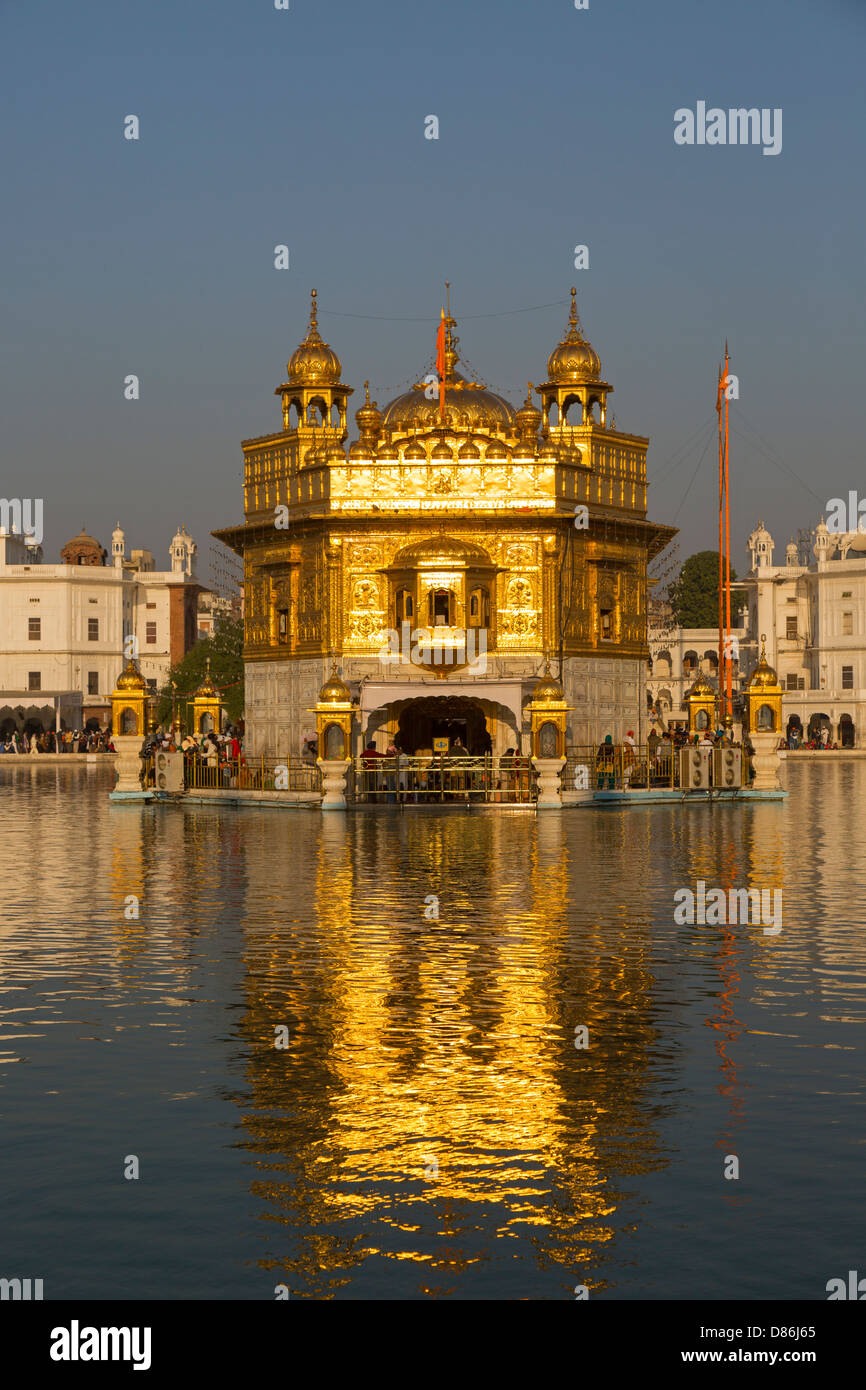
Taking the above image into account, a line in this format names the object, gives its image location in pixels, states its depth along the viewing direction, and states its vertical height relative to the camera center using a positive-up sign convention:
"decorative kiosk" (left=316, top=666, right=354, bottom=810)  33.03 -0.04
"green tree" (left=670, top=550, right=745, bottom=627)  117.38 +9.76
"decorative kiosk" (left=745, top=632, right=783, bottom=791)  37.59 +0.28
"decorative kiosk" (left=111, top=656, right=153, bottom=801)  37.09 +0.22
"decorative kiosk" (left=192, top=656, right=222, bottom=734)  42.50 +0.68
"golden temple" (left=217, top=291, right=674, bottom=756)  42.22 +4.45
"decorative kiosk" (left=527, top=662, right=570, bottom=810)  33.88 -0.04
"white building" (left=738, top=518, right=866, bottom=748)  95.44 +6.10
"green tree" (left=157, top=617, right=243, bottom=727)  71.50 +3.14
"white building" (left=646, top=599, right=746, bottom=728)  108.88 +4.85
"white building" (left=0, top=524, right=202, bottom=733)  89.88 +5.35
